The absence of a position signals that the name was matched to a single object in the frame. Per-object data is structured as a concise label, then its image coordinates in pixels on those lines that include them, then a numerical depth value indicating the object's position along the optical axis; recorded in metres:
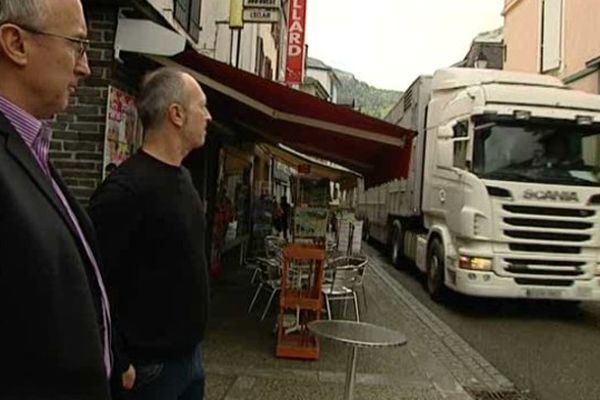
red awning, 6.07
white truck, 8.82
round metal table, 3.58
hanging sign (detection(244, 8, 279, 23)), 10.70
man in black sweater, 2.24
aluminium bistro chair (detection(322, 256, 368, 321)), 7.39
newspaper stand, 6.25
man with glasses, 1.25
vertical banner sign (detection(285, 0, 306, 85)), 17.98
